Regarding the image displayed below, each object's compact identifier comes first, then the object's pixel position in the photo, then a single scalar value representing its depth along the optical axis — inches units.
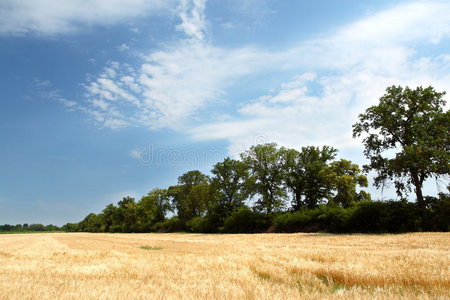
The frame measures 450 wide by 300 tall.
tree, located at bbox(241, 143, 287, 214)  1726.1
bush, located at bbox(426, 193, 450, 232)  789.2
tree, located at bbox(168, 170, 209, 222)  2544.3
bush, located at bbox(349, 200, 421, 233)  832.9
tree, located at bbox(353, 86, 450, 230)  788.0
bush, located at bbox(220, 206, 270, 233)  1566.2
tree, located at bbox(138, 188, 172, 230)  2974.9
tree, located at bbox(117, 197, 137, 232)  3213.1
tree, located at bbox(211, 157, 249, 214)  1943.2
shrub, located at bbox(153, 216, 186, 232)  2450.3
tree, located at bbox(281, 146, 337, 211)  1753.2
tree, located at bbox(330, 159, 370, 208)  1652.3
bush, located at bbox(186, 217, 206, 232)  1991.9
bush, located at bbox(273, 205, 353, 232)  1003.9
